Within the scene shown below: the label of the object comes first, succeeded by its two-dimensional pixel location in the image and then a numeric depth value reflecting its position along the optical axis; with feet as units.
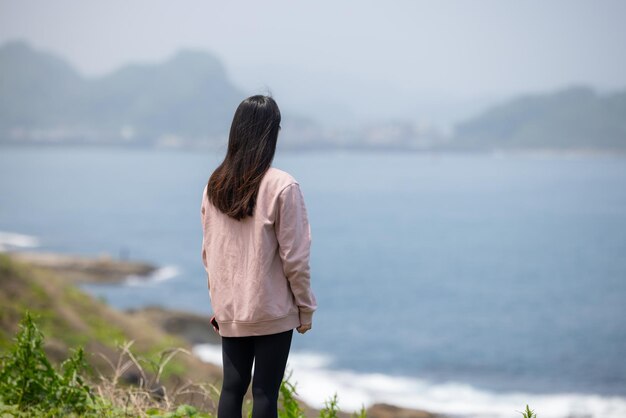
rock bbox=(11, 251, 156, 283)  120.47
